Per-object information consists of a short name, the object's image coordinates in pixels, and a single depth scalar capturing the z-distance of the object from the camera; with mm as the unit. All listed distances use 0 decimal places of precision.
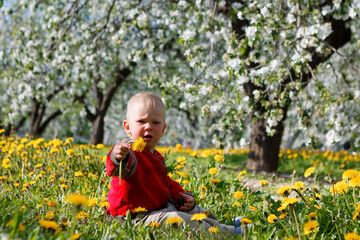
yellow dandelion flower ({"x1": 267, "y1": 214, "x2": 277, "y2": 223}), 4255
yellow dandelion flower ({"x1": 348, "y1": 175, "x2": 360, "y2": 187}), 4258
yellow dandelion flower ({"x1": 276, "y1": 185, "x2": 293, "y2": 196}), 4169
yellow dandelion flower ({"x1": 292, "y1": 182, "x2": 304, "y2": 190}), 4265
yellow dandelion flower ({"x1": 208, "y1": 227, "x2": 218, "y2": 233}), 4181
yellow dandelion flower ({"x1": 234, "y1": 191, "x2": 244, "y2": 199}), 4457
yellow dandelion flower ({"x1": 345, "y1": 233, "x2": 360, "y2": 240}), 4082
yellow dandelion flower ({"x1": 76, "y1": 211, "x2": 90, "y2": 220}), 4176
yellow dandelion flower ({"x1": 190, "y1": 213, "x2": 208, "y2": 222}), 4072
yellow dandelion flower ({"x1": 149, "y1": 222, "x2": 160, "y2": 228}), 4177
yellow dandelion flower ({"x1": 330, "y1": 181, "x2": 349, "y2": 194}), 4399
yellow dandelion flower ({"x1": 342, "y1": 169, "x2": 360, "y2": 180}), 4294
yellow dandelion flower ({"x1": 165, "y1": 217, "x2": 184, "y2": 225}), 4053
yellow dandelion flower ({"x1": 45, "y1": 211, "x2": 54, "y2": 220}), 4071
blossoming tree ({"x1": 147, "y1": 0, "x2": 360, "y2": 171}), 5189
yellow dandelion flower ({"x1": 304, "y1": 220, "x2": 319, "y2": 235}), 4084
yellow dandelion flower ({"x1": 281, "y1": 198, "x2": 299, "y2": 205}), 4121
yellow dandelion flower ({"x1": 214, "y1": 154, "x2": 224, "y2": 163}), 4660
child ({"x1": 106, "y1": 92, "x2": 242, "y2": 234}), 4309
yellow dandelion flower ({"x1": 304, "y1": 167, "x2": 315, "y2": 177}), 4341
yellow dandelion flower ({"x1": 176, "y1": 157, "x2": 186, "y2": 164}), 4823
